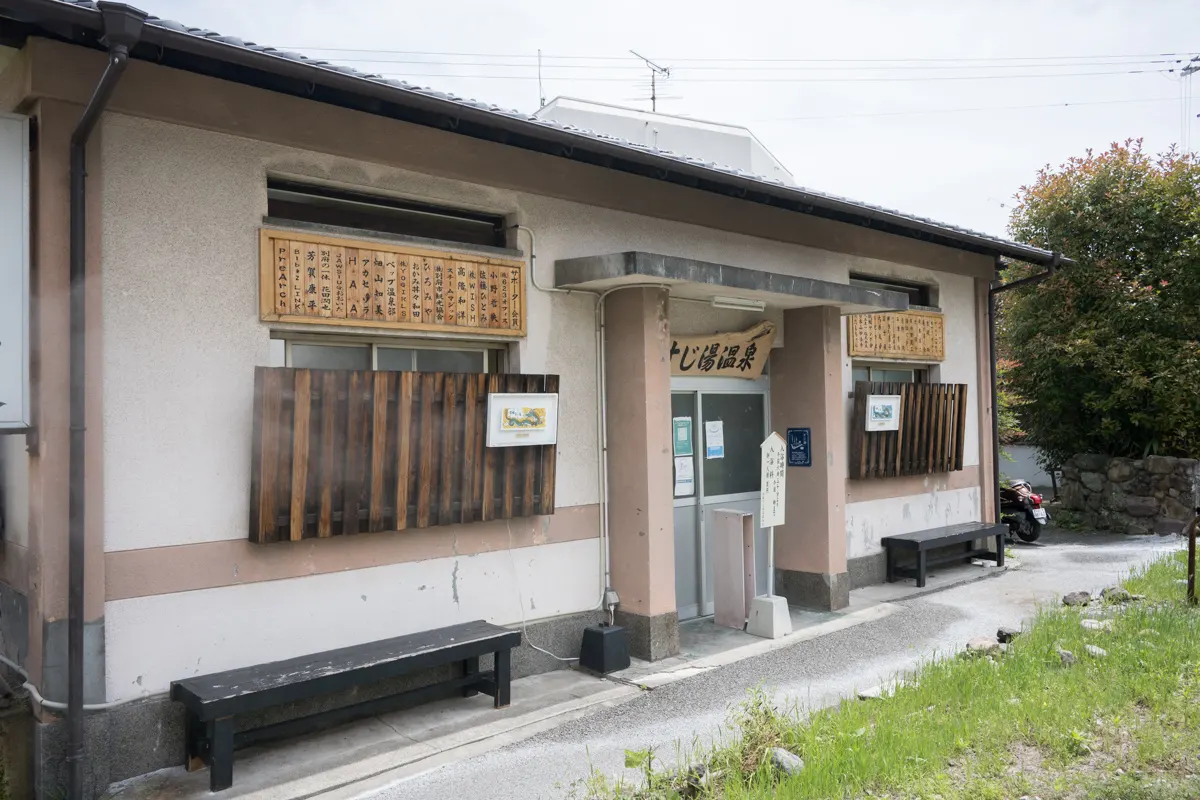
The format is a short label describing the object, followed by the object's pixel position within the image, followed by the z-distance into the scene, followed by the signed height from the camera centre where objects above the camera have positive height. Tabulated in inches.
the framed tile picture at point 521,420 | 250.1 -2.7
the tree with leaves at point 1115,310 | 518.6 +58.7
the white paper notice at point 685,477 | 327.6 -26.2
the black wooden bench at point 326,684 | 183.9 -62.0
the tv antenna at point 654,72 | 824.9 +321.9
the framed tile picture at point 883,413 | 380.5 -3.1
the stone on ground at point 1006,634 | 279.1 -75.1
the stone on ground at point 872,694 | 225.0 -76.3
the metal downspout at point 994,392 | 465.1 +6.6
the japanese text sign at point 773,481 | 306.7 -26.5
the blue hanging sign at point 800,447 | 352.5 -16.6
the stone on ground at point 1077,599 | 326.6 -75.2
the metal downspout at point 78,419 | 176.4 -0.4
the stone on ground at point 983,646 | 261.0 -74.8
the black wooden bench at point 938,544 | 387.9 -64.5
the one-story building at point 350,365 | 187.0 +13.4
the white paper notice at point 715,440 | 338.6 -12.5
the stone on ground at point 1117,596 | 321.7 -73.3
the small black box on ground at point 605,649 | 263.0 -74.0
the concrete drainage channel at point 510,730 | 189.9 -81.2
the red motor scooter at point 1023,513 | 521.0 -66.4
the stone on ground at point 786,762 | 172.7 -72.1
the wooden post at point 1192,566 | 303.7 -58.5
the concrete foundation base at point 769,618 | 305.9 -75.5
